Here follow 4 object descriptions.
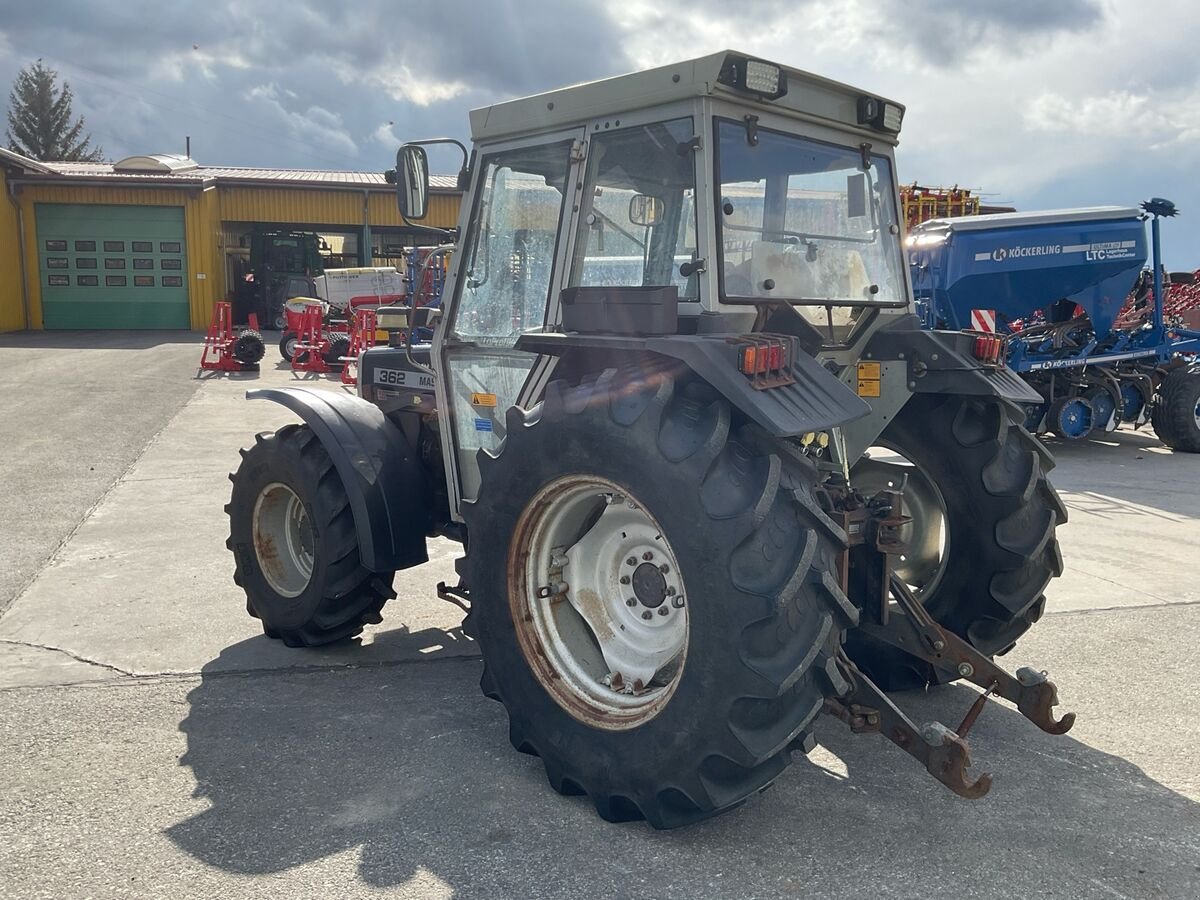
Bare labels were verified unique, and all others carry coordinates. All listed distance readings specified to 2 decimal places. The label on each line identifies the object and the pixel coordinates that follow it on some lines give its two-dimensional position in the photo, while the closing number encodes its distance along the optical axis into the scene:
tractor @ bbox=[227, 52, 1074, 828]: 2.82
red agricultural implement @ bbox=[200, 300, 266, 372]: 18.14
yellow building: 27.20
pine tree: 51.94
